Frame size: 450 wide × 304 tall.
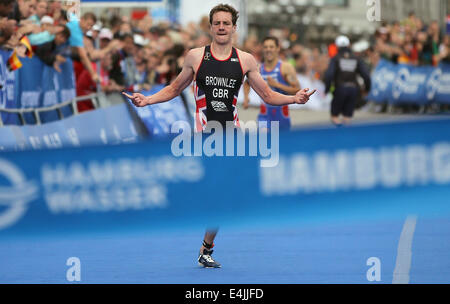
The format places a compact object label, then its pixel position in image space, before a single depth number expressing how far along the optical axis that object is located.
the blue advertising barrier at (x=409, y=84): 27.33
